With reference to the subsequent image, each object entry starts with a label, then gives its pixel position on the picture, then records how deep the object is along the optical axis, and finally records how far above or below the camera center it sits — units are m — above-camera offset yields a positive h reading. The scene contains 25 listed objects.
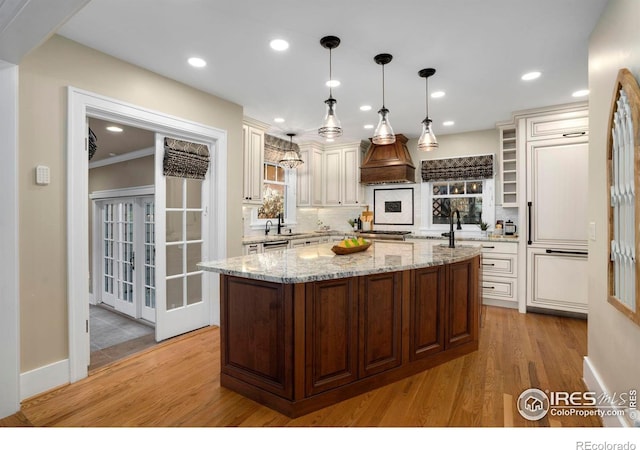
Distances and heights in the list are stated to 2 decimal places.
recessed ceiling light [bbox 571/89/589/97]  3.61 +1.38
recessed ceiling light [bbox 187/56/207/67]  2.86 +1.36
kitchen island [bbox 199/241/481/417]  2.08 -0.68
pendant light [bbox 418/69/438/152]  3.11 +0.77
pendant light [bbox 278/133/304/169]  5.06 +0.91
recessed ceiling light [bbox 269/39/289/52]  2.60 +1.37
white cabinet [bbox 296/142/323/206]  5.85 +0.79
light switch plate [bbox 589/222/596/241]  2.31 -0.07
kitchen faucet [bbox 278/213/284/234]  5.47 -0.01
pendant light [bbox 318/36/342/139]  2.59 +0.77
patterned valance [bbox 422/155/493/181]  5.01 +0.81
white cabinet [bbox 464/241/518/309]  4.39 -0.68
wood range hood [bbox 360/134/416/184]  5.30 +0.90
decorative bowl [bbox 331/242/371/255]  2.84 -0.24
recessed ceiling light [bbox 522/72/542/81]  3.18 +1.38
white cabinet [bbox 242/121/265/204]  4.35 +0.79
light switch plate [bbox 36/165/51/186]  2.33 +0.32
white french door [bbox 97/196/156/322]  4.11 -0.45
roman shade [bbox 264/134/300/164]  5.25 +1.17
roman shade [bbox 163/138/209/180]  3.32 +0.63
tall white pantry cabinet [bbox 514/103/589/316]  3.91 +0.17
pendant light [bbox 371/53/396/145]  2.84 +0.78
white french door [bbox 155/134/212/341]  3.34 -0.32
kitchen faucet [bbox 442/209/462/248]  3.45 -0.16
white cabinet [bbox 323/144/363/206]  5.77 +0.78
